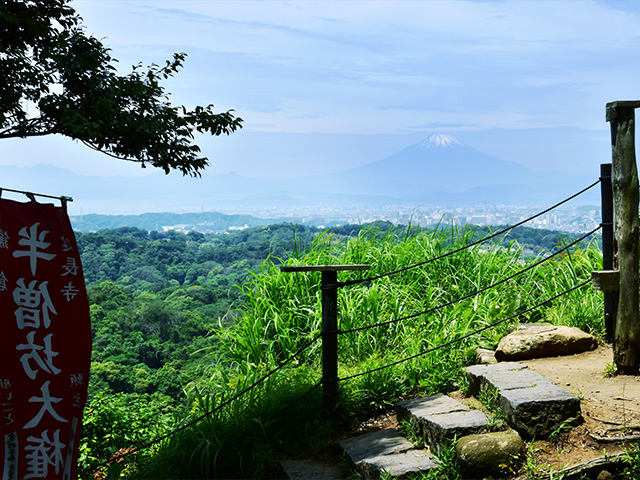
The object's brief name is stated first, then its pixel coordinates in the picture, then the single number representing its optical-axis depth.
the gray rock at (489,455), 3.06
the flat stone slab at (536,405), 3.24
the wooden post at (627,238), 3.82
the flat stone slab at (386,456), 3.20
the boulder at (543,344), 4.36
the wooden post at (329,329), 3.84
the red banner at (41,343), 3.12
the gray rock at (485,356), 4.36
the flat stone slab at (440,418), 3.28
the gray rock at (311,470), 3.39
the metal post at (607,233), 4.26
